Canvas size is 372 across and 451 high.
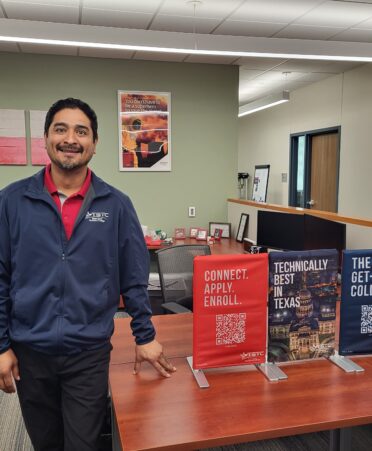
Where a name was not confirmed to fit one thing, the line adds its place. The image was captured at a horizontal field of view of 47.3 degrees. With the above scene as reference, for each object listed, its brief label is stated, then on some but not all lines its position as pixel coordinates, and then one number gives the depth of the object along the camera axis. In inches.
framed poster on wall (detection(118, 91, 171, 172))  178.2
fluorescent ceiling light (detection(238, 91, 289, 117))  221.9
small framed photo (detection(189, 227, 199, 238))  188.7
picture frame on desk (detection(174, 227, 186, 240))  187.6
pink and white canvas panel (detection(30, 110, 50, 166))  169.6
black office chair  109.7
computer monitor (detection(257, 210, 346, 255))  114.0
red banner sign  56.2
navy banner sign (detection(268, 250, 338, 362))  58.7
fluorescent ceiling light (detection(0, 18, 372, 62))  116.6
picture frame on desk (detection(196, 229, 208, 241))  185.2
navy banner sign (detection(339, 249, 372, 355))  60.6
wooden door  235.3
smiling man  51.7
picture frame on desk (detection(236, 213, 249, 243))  172.2
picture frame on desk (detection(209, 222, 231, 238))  189.0
